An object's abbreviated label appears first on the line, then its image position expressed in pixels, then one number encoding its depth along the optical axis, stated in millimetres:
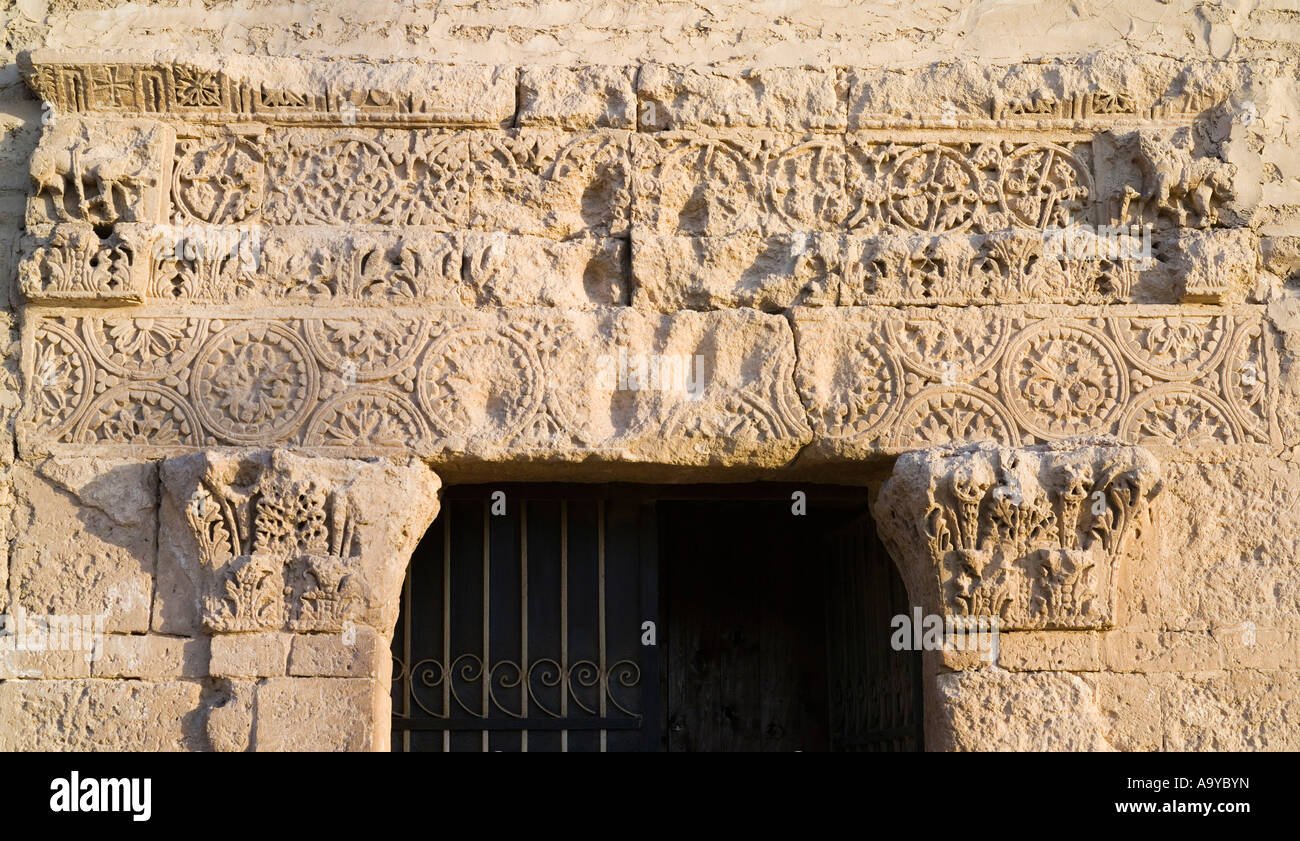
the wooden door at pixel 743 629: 6883
